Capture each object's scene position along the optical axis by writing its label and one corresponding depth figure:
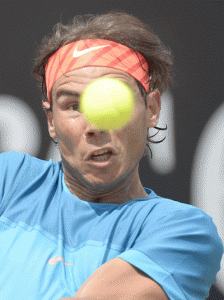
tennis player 4.37
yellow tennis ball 4.45
